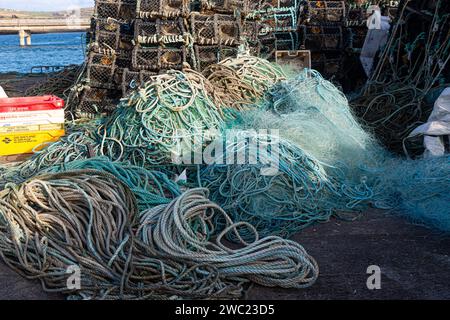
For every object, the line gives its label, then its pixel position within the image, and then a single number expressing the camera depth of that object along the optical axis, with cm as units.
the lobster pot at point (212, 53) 686
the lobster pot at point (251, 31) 802
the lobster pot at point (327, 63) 884
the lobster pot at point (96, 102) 681
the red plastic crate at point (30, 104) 525
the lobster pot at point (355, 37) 872
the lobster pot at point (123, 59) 712
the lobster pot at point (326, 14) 916
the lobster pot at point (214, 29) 685
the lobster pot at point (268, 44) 862
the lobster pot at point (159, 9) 682
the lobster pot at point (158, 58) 659
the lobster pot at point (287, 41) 912
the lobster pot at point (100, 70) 695
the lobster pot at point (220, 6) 710
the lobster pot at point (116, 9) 743
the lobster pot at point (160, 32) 663
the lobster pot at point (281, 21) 917
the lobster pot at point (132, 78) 653
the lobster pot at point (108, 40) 714
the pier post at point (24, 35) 5131
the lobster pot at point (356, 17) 901
